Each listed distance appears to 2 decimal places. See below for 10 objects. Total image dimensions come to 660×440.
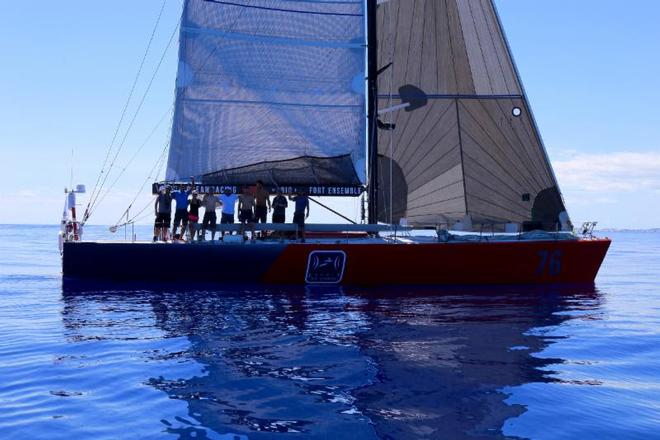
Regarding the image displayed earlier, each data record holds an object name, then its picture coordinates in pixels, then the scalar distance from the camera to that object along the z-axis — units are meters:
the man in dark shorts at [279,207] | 18.08
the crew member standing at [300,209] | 17.19
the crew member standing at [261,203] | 17.48
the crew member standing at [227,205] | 17.62
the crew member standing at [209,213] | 16.98
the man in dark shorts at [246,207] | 17.25
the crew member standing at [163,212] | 17.58
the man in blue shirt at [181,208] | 17.47
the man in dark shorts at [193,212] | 17.22
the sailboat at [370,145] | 16.80
